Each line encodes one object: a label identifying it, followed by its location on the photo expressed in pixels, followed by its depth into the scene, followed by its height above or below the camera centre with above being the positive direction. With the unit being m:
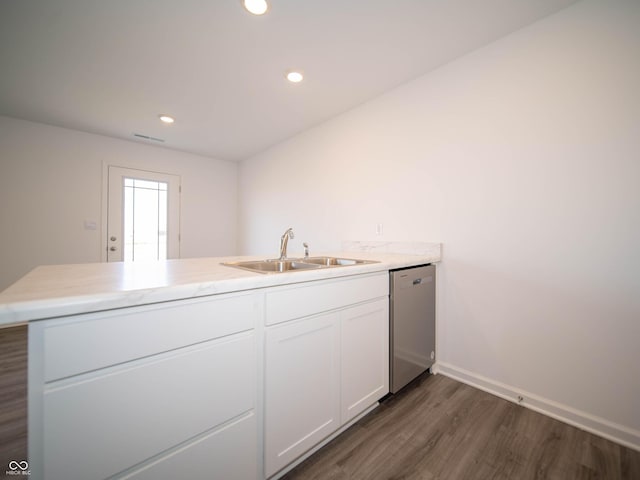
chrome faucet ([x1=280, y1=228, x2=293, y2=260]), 1.82 -0.02
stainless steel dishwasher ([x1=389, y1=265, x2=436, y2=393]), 1.66 -0.57
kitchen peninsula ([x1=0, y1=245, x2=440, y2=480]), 0.66 -0.43
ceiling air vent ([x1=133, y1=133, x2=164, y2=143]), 3.61 +1.45
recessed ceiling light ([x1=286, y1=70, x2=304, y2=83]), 2.20 +1.42
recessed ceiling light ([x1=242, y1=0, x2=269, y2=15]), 1.52 +1.40
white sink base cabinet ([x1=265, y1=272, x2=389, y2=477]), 1.10 -0.59
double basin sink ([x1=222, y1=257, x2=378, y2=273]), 1.67 -0.16
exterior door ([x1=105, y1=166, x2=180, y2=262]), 3.77 +0.36
